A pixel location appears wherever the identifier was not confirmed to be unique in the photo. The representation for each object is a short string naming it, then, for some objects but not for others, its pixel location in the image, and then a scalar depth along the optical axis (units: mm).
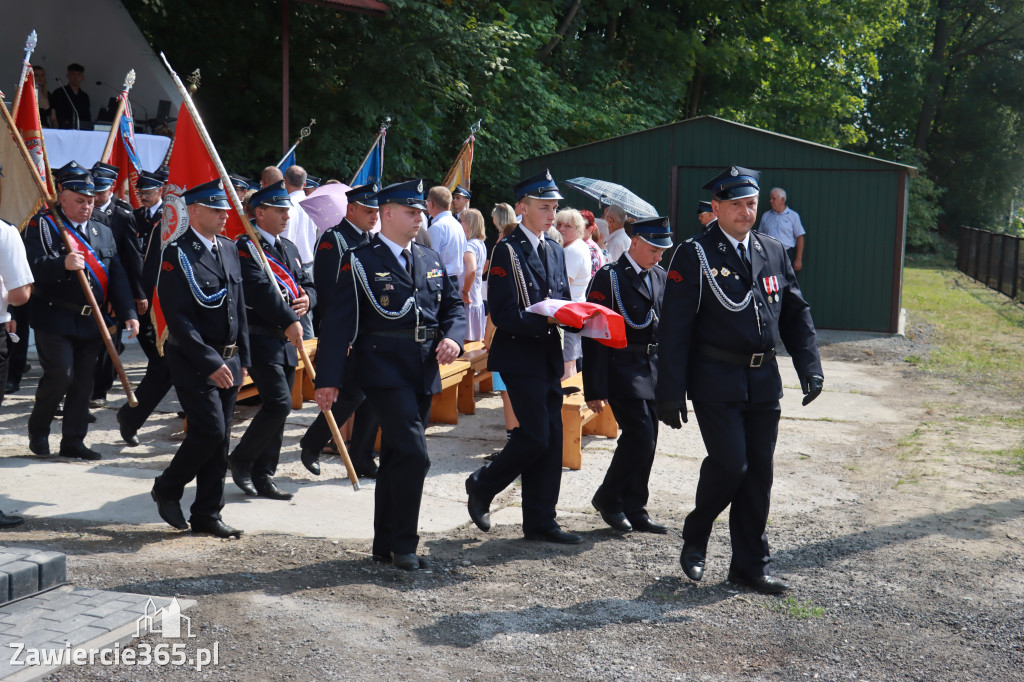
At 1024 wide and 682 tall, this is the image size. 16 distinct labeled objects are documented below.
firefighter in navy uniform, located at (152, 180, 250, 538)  5844
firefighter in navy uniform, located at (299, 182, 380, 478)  7160
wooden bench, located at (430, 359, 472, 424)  9188
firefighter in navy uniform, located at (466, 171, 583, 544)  5965
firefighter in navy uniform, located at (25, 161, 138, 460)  7637
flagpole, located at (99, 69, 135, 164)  9812
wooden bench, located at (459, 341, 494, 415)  9641
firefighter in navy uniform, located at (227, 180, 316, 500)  6727
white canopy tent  15195
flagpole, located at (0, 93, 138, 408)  7398
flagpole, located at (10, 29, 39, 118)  8062
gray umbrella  10992
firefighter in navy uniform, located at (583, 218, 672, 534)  6227
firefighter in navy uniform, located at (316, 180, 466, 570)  5457
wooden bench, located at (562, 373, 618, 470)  7863
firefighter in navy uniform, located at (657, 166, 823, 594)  5293
